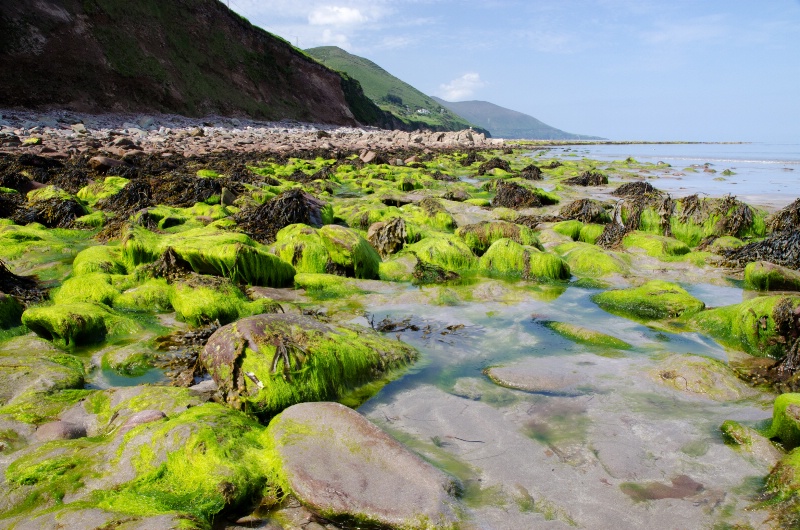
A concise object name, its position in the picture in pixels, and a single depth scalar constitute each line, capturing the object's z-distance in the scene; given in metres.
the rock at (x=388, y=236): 8.02
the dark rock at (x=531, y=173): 20.39
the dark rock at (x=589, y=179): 17.86
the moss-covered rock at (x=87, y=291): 5.20
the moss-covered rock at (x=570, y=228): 9.37
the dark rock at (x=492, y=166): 22.17
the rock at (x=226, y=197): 10.43
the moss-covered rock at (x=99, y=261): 5.89
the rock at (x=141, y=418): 2.86
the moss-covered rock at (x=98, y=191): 10.96
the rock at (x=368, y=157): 22.13
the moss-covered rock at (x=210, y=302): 4.87
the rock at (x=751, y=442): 2.88
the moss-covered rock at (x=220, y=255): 5.96
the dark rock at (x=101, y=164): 13.73
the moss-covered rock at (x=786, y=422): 2.90
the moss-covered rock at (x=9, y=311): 4.56
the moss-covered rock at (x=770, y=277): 6.11
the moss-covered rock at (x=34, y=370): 3.32
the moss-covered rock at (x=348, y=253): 6.62
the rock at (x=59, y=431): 2.86
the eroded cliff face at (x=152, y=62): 27.38
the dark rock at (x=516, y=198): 12.67
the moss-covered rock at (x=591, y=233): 9.34
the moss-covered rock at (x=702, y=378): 3.70
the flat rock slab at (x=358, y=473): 2.37
